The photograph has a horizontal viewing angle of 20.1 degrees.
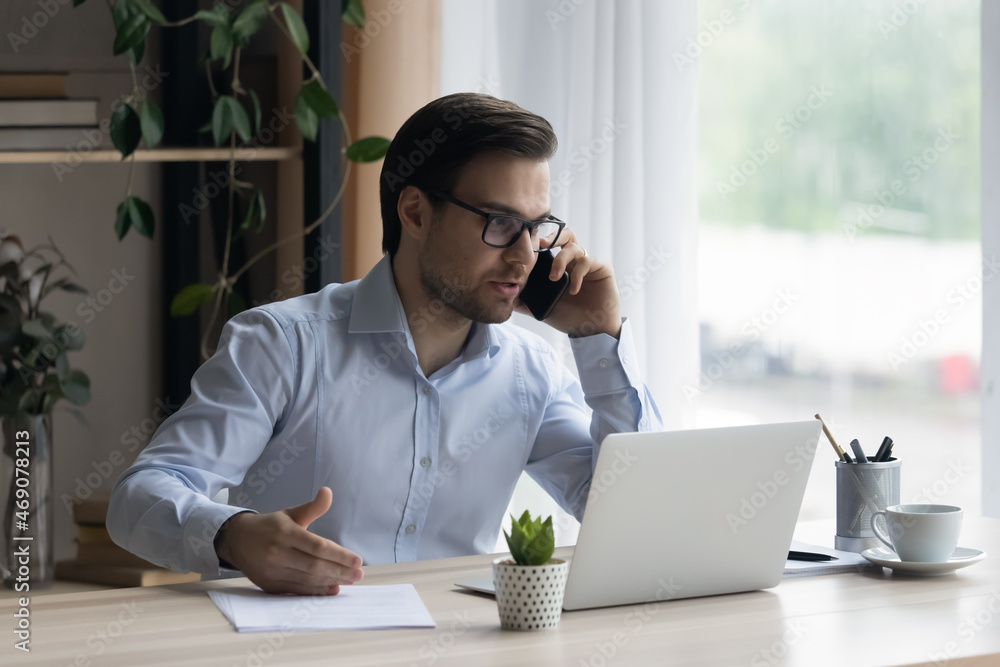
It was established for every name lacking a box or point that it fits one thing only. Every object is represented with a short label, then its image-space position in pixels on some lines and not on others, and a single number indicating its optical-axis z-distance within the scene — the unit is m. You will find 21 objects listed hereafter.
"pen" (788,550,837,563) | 3.70
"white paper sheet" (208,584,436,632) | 3.38
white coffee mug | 3.63
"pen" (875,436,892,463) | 3.75
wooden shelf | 4.53
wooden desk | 3.29
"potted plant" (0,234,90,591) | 4.39
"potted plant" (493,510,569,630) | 3.37
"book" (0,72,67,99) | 4.62
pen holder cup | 3.74
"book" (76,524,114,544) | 4.57
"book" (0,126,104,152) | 4.60
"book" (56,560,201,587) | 4.51
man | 3.88
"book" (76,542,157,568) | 4.55
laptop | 3.43
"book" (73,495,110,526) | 4.57
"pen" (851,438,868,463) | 3.75
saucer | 3.62
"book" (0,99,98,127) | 4.61
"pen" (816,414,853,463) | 3.74
